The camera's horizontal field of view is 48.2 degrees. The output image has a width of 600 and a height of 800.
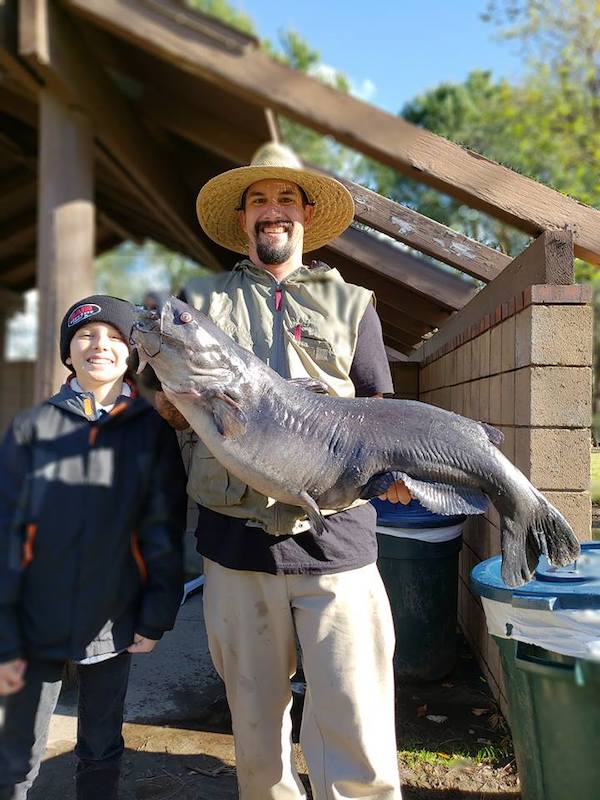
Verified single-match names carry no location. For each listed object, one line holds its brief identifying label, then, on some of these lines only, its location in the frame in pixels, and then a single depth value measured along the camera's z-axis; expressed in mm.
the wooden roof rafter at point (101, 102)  4051
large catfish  2121
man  2355
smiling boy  2266
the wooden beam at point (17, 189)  8922
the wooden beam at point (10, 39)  4234
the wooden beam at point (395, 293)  6045
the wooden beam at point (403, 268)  5098
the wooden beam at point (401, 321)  7408
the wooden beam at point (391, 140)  3123
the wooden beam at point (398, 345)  9470
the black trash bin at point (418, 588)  4461
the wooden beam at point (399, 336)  8834
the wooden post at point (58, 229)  4578
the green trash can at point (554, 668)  2305
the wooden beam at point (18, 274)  12625
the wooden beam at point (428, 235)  4344
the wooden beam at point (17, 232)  10344
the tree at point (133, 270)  28766
